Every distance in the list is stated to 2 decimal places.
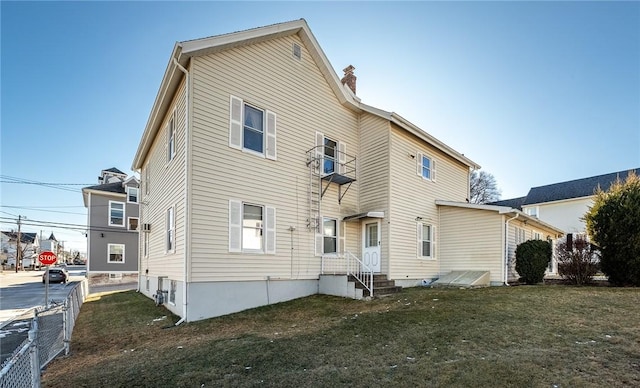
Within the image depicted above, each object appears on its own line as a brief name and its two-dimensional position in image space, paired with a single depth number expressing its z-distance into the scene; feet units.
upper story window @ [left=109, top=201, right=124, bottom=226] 89.81
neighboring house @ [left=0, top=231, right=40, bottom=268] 220.23
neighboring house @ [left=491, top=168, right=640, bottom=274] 94.27
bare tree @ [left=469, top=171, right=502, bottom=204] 130.63
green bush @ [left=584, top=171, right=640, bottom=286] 36.83
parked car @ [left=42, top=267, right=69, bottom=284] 96.30
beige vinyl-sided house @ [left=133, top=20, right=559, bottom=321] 30.99
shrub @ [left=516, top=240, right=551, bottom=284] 42.57
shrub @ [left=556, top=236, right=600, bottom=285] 40.83
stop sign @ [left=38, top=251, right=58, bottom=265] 40.76
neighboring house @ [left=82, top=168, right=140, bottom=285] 85.87
